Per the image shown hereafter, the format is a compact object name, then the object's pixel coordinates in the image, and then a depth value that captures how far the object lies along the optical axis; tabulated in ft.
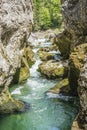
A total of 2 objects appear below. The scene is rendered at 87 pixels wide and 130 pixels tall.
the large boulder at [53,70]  55.64
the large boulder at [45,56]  69.77
